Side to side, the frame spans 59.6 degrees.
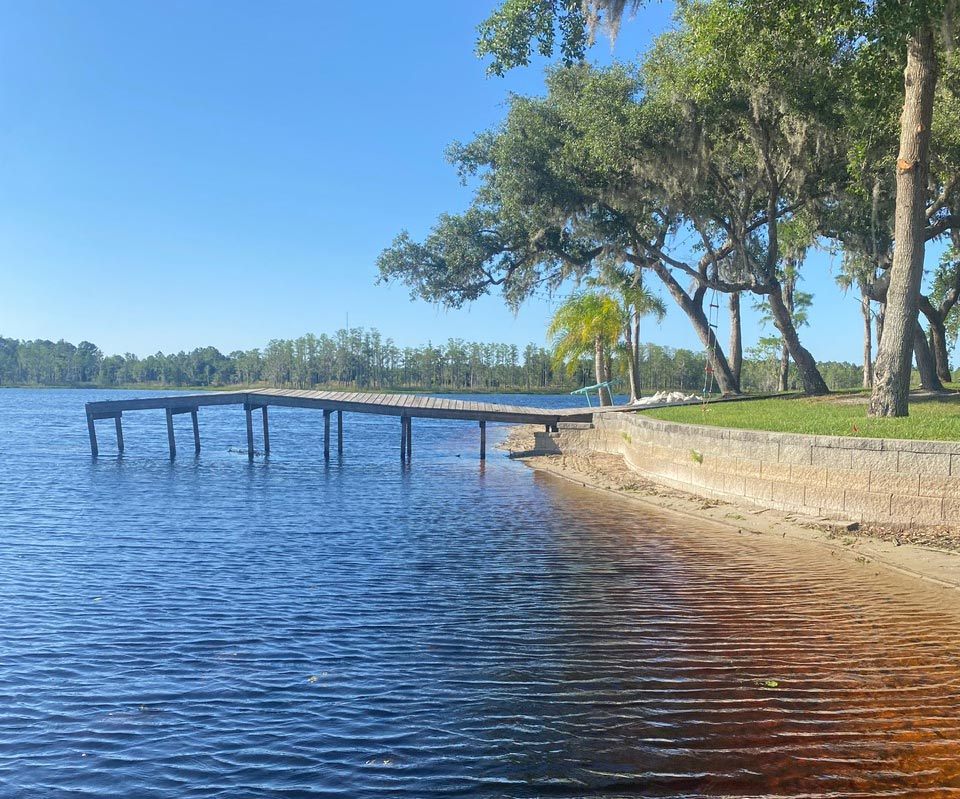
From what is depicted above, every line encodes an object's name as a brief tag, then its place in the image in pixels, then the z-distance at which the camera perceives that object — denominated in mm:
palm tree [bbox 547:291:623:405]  36759
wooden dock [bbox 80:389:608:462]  29578
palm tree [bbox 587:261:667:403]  33969
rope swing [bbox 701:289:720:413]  24781
